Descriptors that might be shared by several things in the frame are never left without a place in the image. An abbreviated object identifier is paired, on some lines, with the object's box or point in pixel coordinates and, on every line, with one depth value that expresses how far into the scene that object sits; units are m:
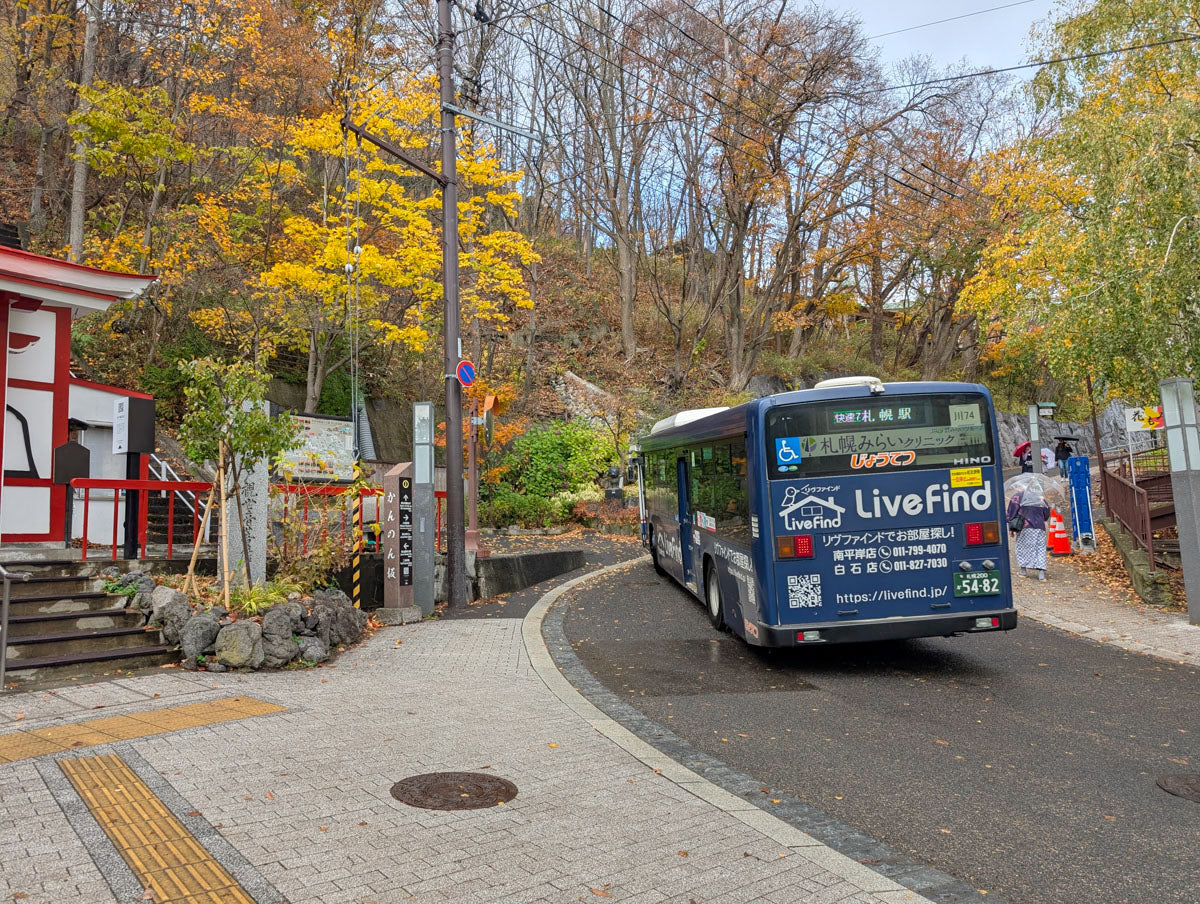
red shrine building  11.61
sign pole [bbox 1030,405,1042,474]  21.67
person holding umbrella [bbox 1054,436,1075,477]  24.53
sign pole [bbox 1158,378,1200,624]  11.52
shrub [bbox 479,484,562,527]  23.92
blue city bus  8.76
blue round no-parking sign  13.37
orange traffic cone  18.55
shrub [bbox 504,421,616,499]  26.23
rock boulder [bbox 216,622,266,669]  8.55
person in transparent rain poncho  14.75
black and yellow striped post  11.82
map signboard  12.91
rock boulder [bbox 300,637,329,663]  9.02
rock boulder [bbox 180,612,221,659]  8.61
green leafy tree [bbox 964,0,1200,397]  12.91
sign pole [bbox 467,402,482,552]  16.90
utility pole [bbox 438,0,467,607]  13.05
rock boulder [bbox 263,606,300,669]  8.78
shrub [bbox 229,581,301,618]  9.41
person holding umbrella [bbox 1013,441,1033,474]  26.23
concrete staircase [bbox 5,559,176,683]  8.12
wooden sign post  12.08
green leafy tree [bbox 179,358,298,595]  9.49
